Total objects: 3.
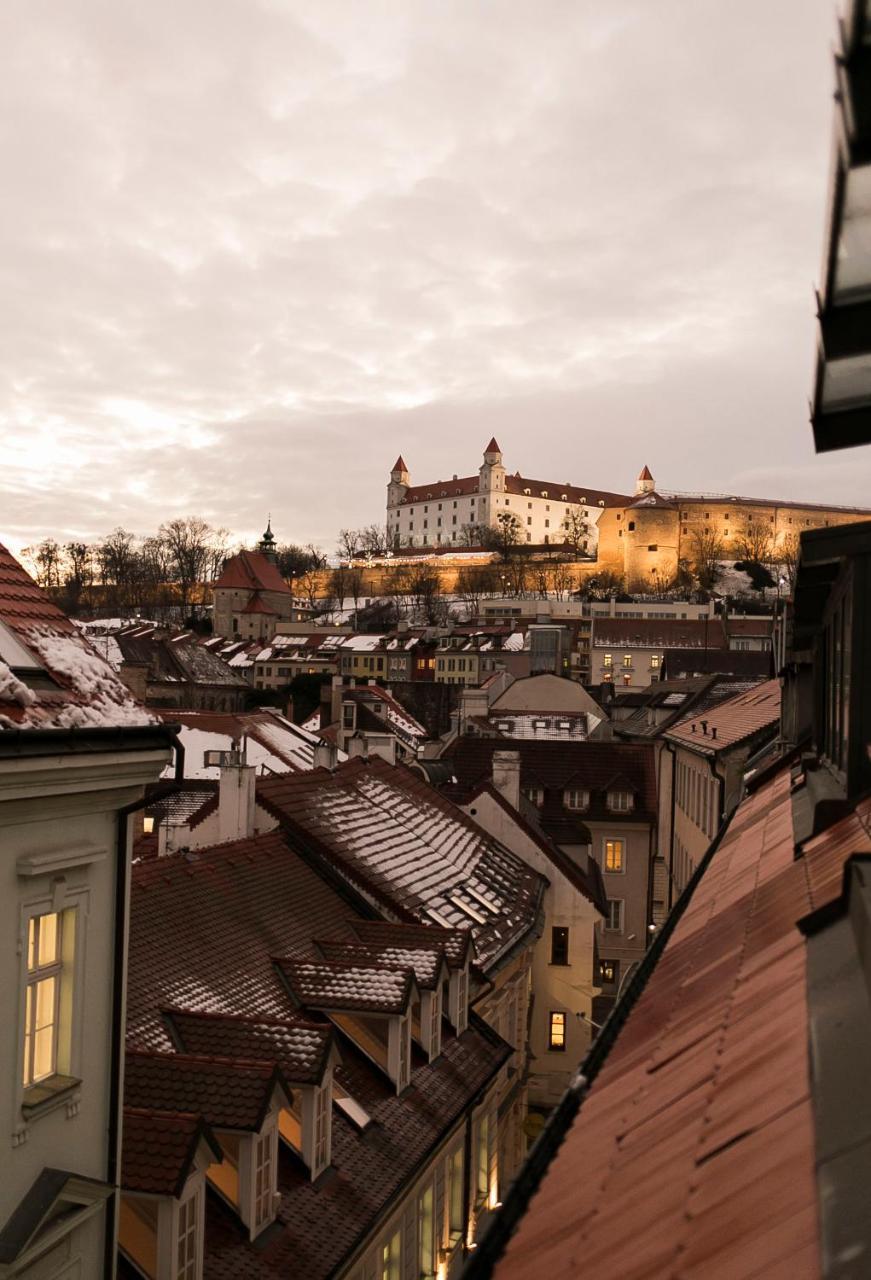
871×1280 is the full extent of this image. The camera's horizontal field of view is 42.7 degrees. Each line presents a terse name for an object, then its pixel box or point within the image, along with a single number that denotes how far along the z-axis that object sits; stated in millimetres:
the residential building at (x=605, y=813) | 32281
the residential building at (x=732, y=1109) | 2174
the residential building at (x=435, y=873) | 17672
